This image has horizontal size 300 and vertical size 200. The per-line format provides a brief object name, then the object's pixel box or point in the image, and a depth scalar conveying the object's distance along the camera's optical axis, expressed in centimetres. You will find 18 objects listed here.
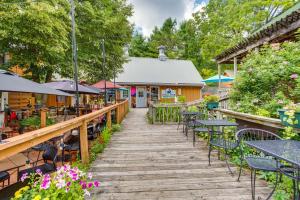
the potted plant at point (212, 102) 714
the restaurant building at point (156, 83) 1714
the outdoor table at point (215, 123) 374
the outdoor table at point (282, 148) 176
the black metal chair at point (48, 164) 257
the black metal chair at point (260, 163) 226
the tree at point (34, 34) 662
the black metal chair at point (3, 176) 239
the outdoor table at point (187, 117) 580
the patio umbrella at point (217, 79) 1045
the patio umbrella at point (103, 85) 972
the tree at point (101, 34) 1072
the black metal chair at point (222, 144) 325
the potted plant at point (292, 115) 279
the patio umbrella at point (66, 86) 677
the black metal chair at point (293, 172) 200
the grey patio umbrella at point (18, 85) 287
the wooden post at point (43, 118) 643
